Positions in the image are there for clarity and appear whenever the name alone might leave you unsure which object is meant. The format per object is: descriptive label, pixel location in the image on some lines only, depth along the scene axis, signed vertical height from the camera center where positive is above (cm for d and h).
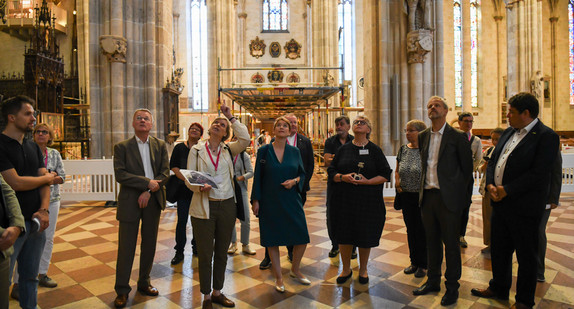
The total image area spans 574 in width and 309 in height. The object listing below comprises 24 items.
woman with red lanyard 351 -46
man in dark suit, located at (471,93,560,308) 329 -30
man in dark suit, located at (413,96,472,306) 363 -38
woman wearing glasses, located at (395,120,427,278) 437 -55
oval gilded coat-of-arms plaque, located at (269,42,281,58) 3656 +901
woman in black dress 406 -48
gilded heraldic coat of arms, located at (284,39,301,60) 3678 +907
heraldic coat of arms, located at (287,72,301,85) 3647 +652
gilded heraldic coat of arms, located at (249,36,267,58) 3650 +915
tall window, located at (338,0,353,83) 3444 +962
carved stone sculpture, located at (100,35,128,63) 894 +233
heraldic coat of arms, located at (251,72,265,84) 3578 +639
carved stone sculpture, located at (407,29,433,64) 1002 +257
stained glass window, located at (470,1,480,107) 2736 +656
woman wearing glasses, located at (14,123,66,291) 410 -45
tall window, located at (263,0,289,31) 3691 +1229
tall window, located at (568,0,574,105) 2702 +712
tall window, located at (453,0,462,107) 2633 +555
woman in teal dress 393 -45
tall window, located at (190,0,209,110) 3444 +794
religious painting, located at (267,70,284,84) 3612 +658
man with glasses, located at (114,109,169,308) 365 -39
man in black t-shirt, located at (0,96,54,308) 293 -17
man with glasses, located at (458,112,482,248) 540 +7
